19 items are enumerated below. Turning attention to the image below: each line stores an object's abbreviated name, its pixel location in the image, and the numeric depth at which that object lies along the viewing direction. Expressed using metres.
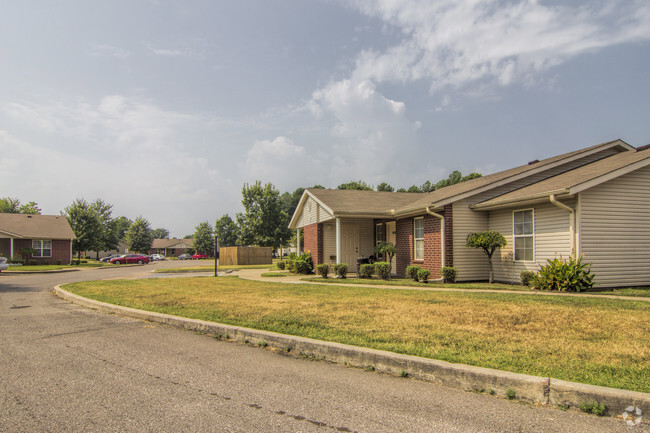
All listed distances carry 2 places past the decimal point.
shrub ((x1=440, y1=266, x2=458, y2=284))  14.68
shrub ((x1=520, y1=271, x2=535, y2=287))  12.96
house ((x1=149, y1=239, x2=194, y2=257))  113.56
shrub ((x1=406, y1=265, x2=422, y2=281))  15.64
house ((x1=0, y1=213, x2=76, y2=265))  39.66
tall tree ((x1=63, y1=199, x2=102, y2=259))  47.72
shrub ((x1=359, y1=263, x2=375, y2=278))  17.70
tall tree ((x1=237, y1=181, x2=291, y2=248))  55.78
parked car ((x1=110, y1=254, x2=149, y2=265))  49.41
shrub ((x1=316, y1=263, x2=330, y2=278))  18.23
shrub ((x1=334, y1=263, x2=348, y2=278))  17.70
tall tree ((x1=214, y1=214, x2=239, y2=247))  82.69
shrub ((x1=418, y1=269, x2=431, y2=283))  15.09
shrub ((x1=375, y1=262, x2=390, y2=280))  17.14
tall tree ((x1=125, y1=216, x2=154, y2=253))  83.50
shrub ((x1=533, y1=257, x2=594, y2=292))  11.55
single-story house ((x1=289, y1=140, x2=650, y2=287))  12.10
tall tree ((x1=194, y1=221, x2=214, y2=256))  89.19
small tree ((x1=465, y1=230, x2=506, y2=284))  13.97
